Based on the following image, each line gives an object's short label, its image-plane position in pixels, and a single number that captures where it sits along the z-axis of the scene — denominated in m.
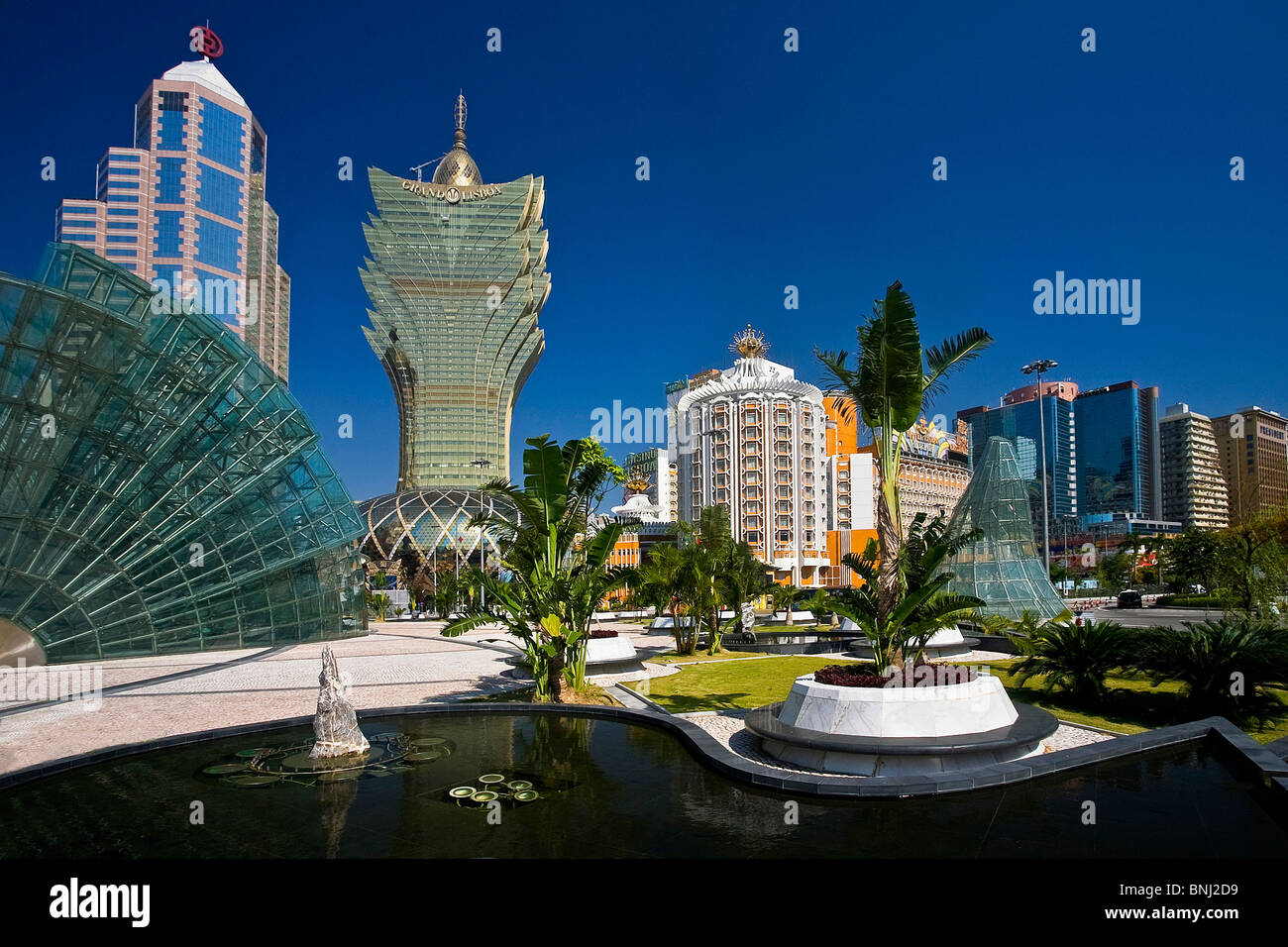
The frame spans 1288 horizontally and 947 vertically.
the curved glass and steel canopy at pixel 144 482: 23.67
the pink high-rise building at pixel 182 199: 124.19
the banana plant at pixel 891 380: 12.12
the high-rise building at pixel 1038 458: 185.50
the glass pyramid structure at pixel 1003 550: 31.86
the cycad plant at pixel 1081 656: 15.63
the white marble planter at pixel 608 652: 21.88
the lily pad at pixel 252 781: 10.08
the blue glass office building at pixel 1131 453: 192.12
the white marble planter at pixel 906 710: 10.27
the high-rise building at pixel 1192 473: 178.12
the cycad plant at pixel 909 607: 11.57
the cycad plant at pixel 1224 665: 14.06
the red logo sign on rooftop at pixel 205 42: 138.12
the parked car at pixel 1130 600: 52.88
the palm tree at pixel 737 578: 29.73
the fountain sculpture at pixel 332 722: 11.36
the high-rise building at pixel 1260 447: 168.62
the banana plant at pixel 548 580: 15.85
